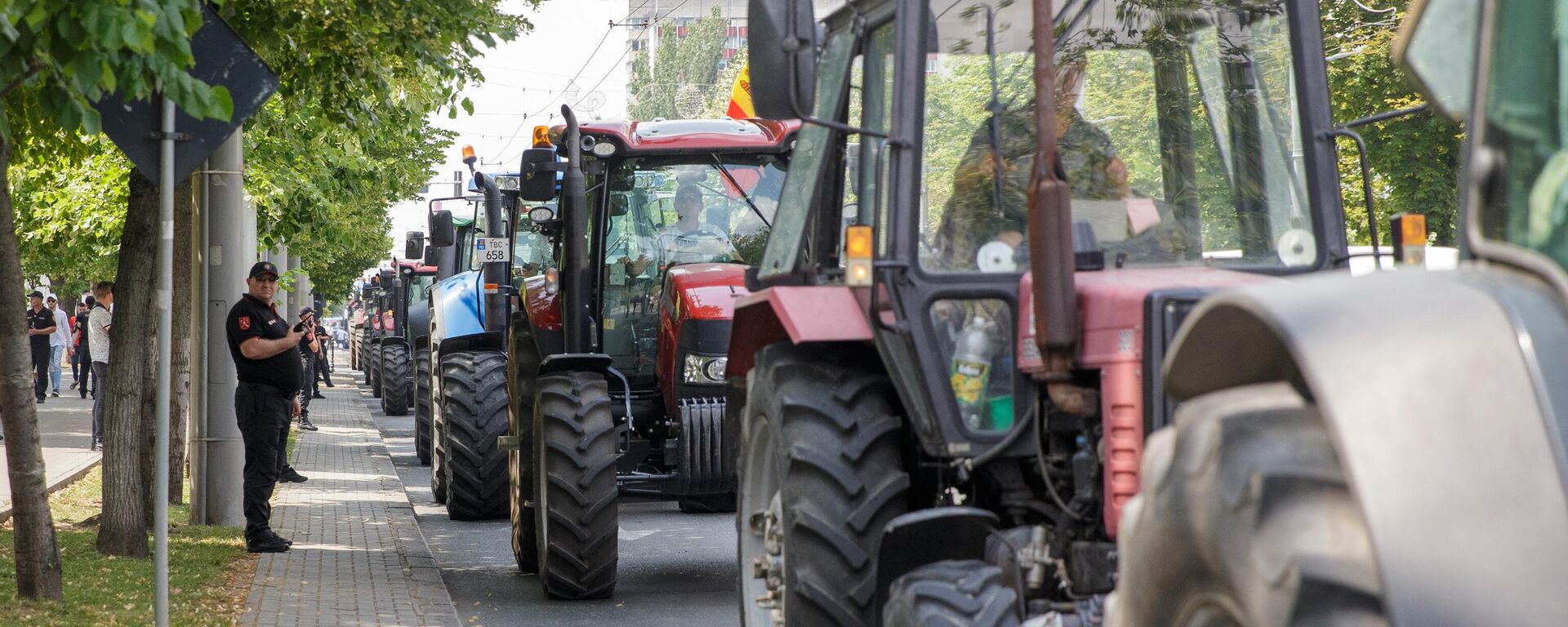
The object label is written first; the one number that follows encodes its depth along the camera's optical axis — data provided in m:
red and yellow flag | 16.76
